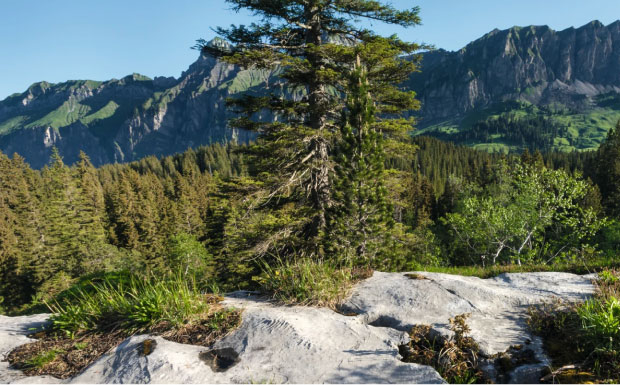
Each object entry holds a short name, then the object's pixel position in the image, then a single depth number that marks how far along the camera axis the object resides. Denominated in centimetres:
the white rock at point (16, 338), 361
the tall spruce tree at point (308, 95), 1157
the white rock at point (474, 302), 399
